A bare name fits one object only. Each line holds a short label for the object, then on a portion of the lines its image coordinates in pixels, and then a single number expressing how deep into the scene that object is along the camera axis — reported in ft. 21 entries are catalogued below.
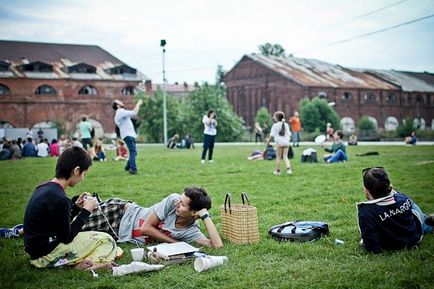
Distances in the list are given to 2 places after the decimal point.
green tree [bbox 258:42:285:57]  317.83
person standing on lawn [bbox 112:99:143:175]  49.42
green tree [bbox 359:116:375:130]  176.50
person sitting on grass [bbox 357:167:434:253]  18.19
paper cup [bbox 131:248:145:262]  18.25
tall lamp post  133.08
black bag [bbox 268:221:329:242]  20.97
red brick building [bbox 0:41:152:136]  162.50
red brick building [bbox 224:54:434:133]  204.03
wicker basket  20.84
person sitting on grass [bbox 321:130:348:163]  59.93
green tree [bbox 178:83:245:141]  160.56
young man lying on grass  19.85
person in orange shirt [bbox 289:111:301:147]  100.89
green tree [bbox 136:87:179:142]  164.86
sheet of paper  18.24
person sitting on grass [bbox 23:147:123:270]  16.56
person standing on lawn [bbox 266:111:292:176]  48.21
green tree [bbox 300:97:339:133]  175.52
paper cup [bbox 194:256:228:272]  16.83
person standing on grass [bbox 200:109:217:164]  61.52
